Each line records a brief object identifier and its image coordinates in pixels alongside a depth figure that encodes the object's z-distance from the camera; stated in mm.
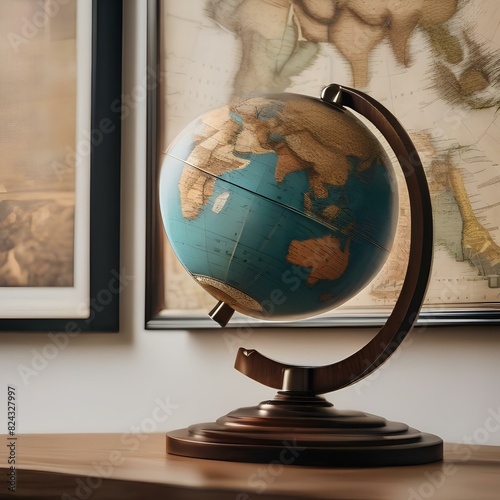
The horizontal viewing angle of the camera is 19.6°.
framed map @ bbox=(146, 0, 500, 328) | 1987
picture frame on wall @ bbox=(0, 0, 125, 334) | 2188
